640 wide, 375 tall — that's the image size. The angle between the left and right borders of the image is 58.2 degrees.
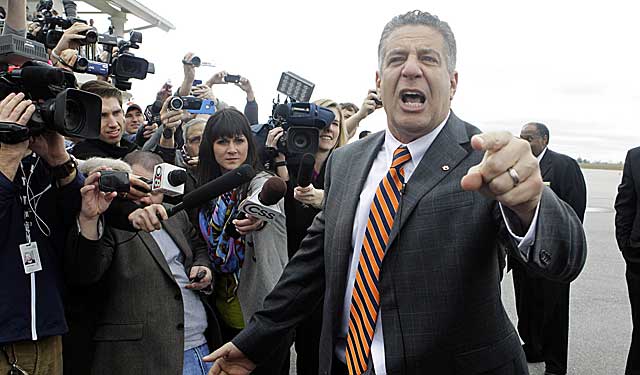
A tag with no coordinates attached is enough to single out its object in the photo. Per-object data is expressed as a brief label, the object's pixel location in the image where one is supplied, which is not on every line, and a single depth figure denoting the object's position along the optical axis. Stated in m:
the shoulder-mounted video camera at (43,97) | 2.12
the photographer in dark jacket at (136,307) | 2.72
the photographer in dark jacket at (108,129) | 3.80
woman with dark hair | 3.19
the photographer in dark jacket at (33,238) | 2.20
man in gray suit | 1.77
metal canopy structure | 12.33
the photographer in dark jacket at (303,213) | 3.80
